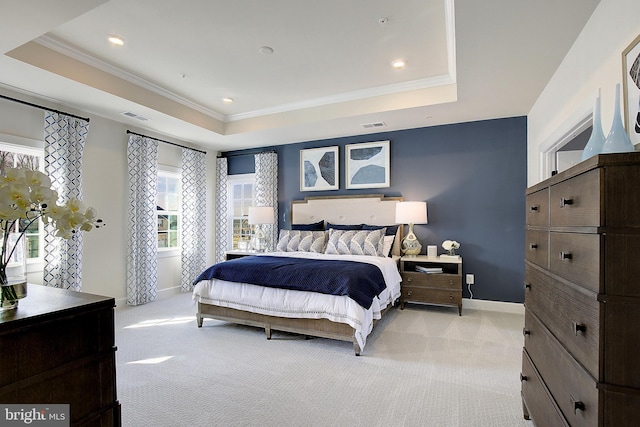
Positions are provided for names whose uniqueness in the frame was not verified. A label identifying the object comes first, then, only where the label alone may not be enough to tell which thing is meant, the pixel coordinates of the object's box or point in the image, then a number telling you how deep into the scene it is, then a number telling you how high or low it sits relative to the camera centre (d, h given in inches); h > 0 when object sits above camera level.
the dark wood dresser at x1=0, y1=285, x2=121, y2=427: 40.4 -19.9
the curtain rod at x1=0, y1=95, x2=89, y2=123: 130.6 +48.6
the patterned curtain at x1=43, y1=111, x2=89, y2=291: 143.3 +17.8
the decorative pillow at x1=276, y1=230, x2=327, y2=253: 188.4 -15.9
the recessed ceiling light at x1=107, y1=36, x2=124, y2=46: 113.0 +64.4
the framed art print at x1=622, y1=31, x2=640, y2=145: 61.6 +25.9
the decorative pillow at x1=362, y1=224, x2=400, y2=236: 181.8 -7.7
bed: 116.0 -36.2
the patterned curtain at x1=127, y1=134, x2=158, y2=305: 178.9 -3.5
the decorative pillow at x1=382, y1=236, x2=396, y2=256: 170.4 -16.6
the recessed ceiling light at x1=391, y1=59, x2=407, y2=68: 130.5 +64.4
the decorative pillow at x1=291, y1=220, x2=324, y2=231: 207.3 -7.3
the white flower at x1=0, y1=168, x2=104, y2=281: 42.6 +1.4
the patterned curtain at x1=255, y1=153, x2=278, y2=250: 226.8 +22.8
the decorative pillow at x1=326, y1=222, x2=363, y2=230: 192.3 -7.0
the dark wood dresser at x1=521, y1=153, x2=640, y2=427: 38.1 -10.9
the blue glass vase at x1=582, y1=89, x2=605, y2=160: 51.4 +12.5
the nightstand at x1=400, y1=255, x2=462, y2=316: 157.3 -34.1
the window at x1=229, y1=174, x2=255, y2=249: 244.1 +8.1
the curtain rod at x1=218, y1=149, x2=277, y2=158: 233.3 +47.6
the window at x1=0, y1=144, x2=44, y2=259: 136.9 +24.3
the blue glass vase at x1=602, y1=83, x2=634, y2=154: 47.1 +11.5
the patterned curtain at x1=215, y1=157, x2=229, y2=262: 242.1 +3.3
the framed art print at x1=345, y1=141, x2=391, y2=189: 195.3 +32.2
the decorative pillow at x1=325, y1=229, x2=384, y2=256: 169.8 -15.6
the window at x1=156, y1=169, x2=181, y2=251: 206.1 +4.2
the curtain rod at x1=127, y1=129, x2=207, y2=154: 180.2 +47.5
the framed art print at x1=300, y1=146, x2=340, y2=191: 211.2 +32.0
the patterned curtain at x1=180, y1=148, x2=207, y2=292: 214.2 -0.5
